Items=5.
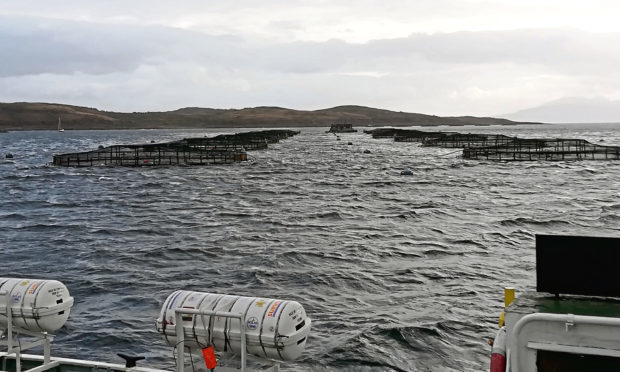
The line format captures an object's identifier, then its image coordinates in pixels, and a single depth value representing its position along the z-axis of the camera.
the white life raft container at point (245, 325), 11.38
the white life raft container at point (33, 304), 13.65
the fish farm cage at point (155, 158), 117.75
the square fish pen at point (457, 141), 181.90
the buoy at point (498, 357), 8.64
